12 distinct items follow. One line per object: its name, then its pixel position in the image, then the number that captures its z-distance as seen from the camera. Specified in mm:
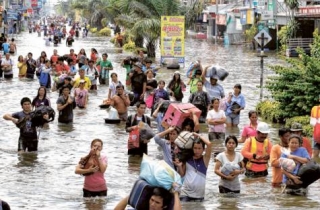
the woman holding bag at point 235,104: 19969
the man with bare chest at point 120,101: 20812
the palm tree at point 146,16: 46675
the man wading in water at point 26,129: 16203
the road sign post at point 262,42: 24981
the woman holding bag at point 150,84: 23453
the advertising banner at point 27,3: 134375
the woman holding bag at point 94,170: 11766
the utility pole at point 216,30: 75394
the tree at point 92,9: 89312
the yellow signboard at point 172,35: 39719
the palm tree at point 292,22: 50625
